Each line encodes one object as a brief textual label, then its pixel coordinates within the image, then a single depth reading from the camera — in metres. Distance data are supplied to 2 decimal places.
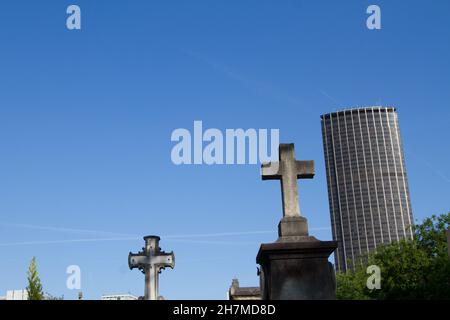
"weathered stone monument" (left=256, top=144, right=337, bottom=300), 9.28
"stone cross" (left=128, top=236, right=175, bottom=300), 19.05
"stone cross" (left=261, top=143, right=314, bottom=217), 10.46
